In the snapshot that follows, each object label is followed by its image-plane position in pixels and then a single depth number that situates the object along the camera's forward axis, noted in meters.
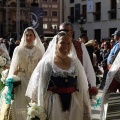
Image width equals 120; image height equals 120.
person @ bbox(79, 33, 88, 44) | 8.93
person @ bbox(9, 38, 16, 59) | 17.53
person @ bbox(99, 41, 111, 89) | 11.53
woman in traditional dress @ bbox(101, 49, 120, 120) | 4.62
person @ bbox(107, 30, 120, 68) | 8.19
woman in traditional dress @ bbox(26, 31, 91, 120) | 4.73
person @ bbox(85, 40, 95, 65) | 9.71
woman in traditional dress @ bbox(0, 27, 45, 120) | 6.75
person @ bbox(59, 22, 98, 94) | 5.64
